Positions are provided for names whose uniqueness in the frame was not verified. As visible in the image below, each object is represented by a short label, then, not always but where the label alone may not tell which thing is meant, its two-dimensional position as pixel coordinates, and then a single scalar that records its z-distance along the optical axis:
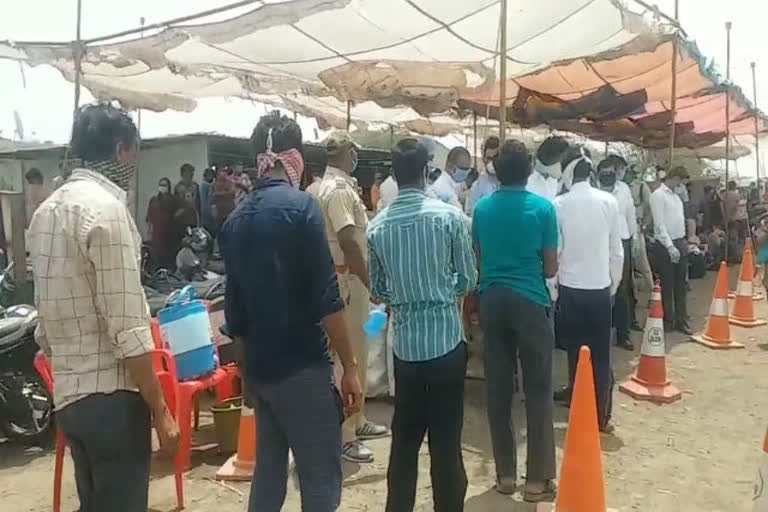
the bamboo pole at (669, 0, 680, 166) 7.64
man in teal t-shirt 4.14
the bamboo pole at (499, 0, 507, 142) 5.59
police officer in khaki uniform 4.39
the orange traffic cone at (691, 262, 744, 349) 8.48
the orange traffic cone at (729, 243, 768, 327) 9.84
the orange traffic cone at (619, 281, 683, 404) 6.36
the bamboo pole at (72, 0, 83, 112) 6.79
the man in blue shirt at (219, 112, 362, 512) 2.73
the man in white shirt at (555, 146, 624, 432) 5.04
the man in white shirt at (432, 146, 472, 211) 6.68
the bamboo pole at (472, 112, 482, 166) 12.19
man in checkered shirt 2.34
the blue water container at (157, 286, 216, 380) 4.47
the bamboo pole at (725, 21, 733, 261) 11.40
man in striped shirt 3.44
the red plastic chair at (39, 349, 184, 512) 4.08
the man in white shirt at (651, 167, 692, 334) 8.38
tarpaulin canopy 6.32
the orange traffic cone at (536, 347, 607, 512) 3.82
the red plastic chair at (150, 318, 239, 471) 4.39
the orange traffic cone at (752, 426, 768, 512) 3.11
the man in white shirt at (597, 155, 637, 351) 7.64
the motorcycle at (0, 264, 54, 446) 5.24
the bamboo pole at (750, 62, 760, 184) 16.06
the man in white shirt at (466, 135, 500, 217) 6.43
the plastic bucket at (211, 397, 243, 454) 5.02
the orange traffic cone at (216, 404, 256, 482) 4.55
